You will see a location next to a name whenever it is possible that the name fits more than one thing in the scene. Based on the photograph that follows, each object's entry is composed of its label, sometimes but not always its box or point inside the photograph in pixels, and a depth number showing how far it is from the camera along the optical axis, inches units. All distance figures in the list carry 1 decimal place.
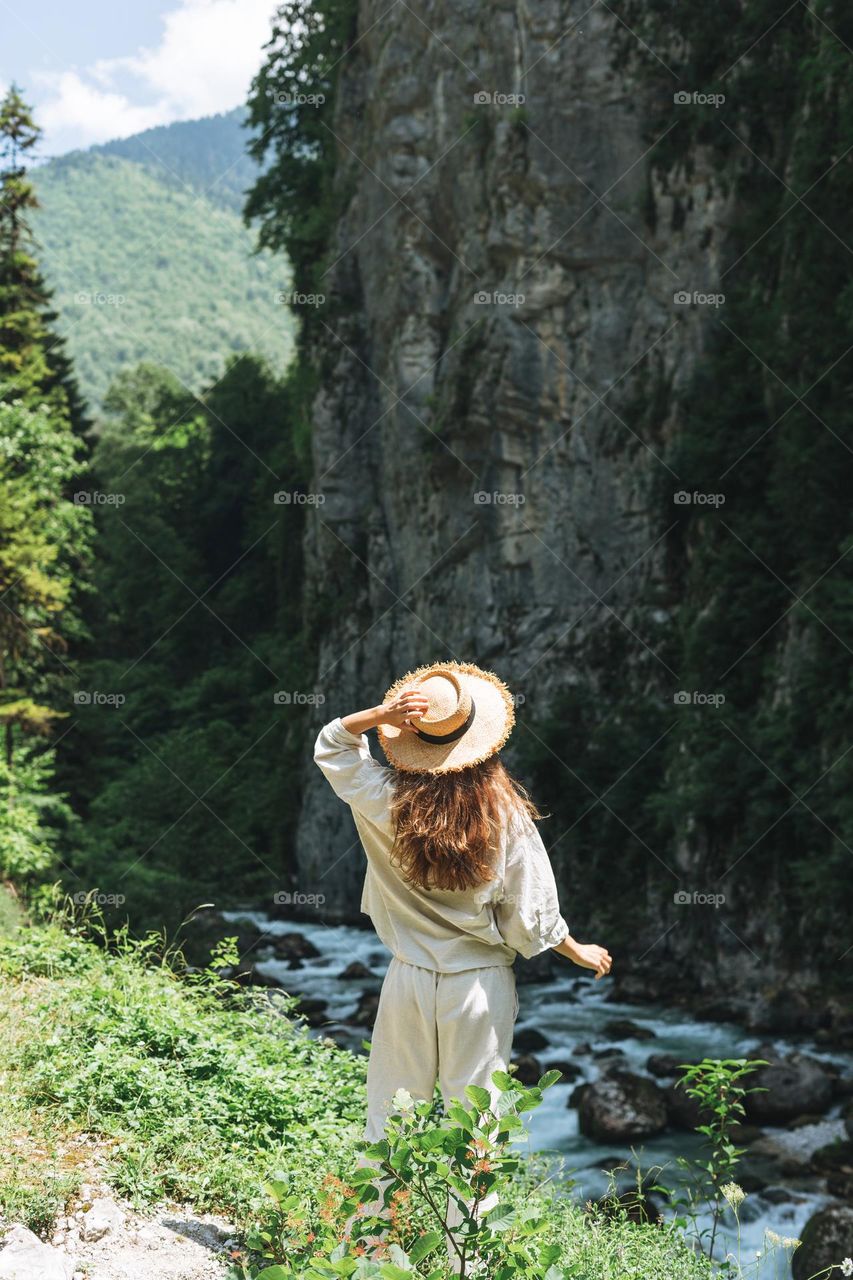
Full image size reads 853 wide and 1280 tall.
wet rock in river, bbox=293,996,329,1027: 687.9
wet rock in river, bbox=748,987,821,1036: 610.5
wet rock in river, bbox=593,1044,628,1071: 594.2
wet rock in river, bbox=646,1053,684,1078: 579.2
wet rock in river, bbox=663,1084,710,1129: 499.2
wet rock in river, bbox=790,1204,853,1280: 349.4
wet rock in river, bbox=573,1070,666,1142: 500.4
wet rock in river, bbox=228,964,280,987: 707.6
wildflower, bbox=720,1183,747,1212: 146.0
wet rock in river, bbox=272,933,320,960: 868.6
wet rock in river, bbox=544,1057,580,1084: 583.5
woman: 152.4
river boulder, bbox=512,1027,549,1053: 633.0
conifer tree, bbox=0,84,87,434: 954.1
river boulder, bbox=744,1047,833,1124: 507.8
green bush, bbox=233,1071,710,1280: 116.1
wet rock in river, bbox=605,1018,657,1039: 642.2
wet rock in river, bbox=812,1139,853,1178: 451.5
